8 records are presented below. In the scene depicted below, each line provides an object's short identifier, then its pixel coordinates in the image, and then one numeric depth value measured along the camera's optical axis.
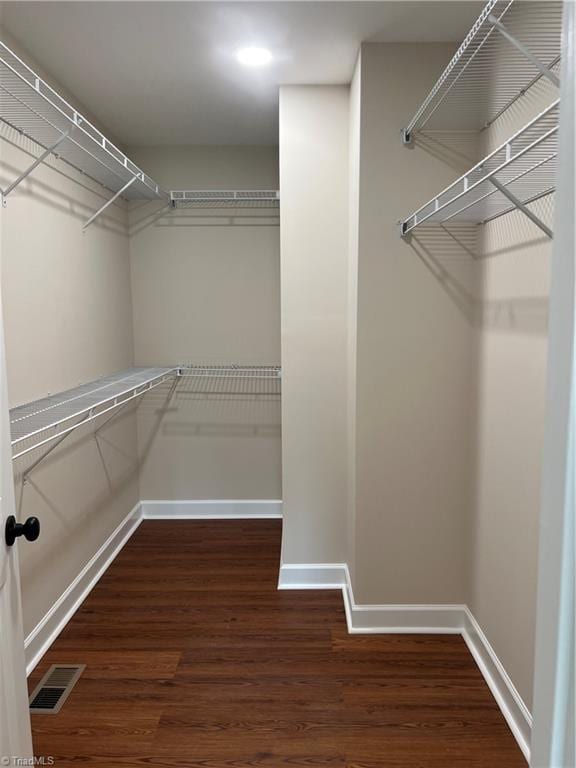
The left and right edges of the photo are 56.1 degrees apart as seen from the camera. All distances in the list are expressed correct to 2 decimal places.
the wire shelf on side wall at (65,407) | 1.78
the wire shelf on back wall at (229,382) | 3.55
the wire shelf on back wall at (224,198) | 3.29
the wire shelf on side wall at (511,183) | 1.27
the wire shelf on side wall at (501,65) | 1.52
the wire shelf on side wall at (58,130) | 1.61
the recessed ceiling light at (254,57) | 2.11
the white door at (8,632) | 1.12
